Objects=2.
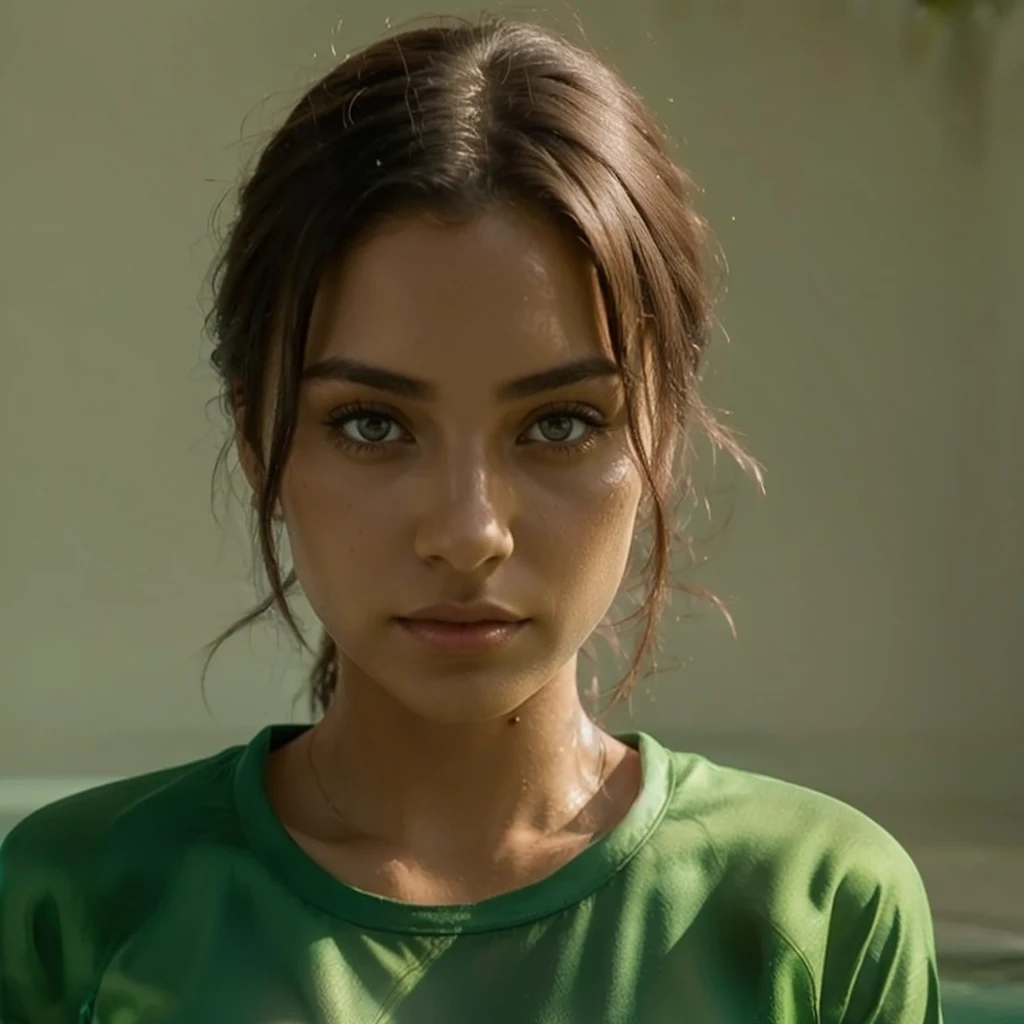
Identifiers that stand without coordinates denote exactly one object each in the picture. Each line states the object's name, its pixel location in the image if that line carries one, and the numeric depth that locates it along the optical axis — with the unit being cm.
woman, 153
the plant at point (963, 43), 260
